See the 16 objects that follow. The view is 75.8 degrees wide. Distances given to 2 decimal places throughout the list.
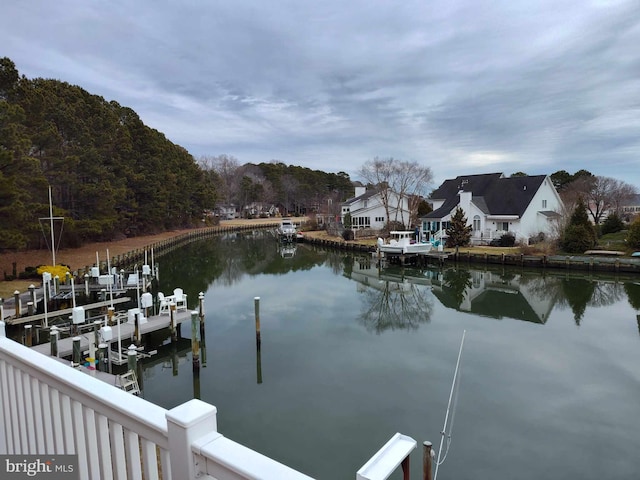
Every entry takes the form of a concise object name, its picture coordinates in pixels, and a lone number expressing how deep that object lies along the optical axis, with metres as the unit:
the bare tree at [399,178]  44.56
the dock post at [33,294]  15.23
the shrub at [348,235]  43.75
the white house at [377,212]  46.53
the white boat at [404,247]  31.17
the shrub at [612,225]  36.28
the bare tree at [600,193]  46.94
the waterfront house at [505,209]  34.38
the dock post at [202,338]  11.95
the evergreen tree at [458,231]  33.44
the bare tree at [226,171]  80.56
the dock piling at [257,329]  12.50
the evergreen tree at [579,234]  29.02
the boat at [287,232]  47.56
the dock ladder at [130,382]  8.56
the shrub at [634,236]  27.16
